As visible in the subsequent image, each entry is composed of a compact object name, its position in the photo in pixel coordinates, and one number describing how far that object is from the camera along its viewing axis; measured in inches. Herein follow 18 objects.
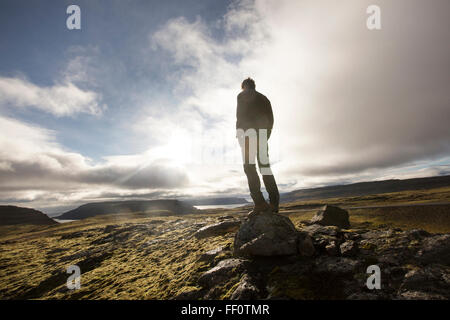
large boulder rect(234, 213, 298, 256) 308.3
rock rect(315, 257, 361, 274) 240.1
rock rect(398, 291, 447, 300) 178.9
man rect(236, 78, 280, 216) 451.2
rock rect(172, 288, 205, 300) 252.8
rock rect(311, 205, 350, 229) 622.8
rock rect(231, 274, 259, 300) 219.5
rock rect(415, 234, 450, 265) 237.8
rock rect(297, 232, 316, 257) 292.1
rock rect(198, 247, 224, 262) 358.6
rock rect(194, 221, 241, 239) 528.9
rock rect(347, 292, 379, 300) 193.0
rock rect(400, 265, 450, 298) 189.5
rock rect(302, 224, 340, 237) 361.3
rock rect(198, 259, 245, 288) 270.9
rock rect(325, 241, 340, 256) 279.7
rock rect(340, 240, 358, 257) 276.7
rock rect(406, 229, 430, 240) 295.7
